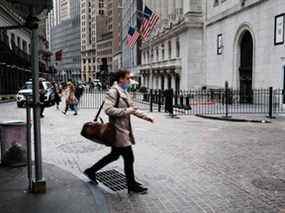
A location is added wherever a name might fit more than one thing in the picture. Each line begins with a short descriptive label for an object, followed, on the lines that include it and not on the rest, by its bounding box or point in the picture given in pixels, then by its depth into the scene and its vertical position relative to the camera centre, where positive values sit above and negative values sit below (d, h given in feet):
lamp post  18.03 +0.20
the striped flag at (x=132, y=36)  130.41 +16.61
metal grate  20.43 -5.03
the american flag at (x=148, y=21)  106.32 +17.69
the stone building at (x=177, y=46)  132.05 +15.53
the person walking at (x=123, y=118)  18.54 -1.49
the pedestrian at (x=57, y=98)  79.92 -2.35
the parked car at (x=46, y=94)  87.71 -1.80
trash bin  23.66 -3.39
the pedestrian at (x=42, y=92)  84.07 -1.33
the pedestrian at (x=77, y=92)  83.61 -1.32
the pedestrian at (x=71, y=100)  66.74 -2.29
